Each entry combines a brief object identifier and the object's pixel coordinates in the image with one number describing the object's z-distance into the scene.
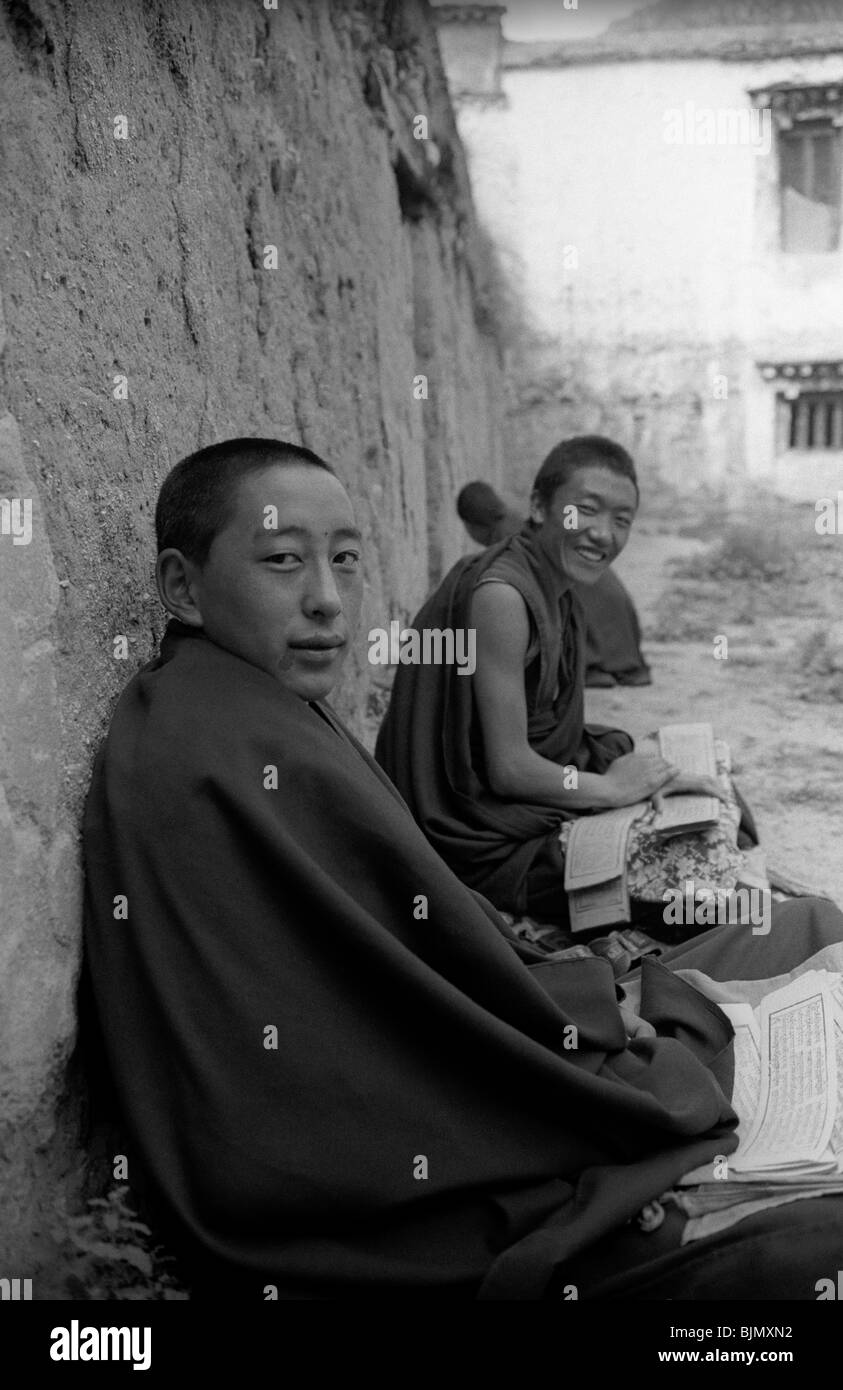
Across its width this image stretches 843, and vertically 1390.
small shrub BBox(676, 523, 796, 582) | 11.59
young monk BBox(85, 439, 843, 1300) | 1.66
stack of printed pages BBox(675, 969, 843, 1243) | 1.76
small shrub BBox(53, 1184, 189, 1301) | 1.70
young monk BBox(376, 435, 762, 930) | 3.16
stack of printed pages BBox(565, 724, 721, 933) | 3.01
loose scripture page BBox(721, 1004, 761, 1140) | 1.96
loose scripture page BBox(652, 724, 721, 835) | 3.05
